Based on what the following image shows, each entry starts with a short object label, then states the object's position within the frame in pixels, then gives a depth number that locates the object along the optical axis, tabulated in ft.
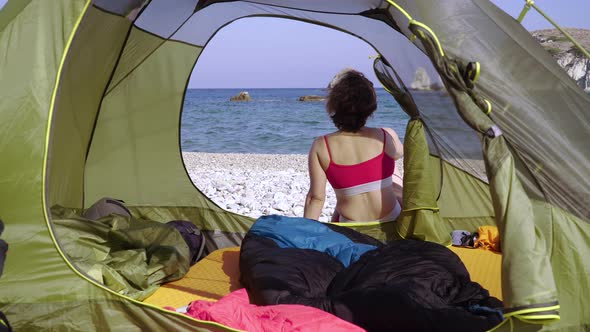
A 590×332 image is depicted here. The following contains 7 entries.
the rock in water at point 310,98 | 110.08
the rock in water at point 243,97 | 118.21
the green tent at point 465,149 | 7.01
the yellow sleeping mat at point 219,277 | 10.29
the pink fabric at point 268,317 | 7.77
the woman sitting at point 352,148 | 11.84
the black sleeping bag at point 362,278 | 8.13
